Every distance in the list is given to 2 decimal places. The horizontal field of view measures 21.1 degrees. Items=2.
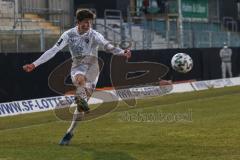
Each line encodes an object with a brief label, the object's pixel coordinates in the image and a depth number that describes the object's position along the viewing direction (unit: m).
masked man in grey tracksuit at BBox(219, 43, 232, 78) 35.78
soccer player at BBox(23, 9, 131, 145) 11.27
